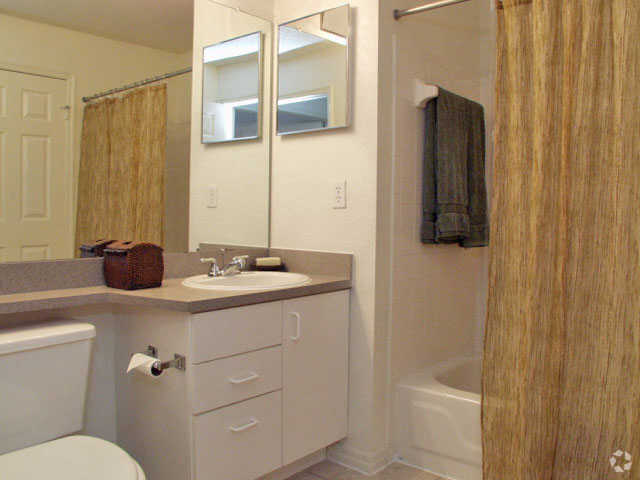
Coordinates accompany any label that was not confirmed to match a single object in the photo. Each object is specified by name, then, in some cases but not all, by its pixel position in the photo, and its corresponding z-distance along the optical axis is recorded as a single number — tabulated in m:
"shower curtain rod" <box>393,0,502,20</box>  2.10
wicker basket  1.90
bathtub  2.16
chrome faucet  2.27
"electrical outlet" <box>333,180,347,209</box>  2.34
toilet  1.37
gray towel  2.41
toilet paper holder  1.72
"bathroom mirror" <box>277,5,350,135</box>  2.32
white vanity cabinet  1.77
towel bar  2.38
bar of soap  2.48
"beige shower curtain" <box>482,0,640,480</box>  1.67
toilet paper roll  1.70
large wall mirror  1.81
